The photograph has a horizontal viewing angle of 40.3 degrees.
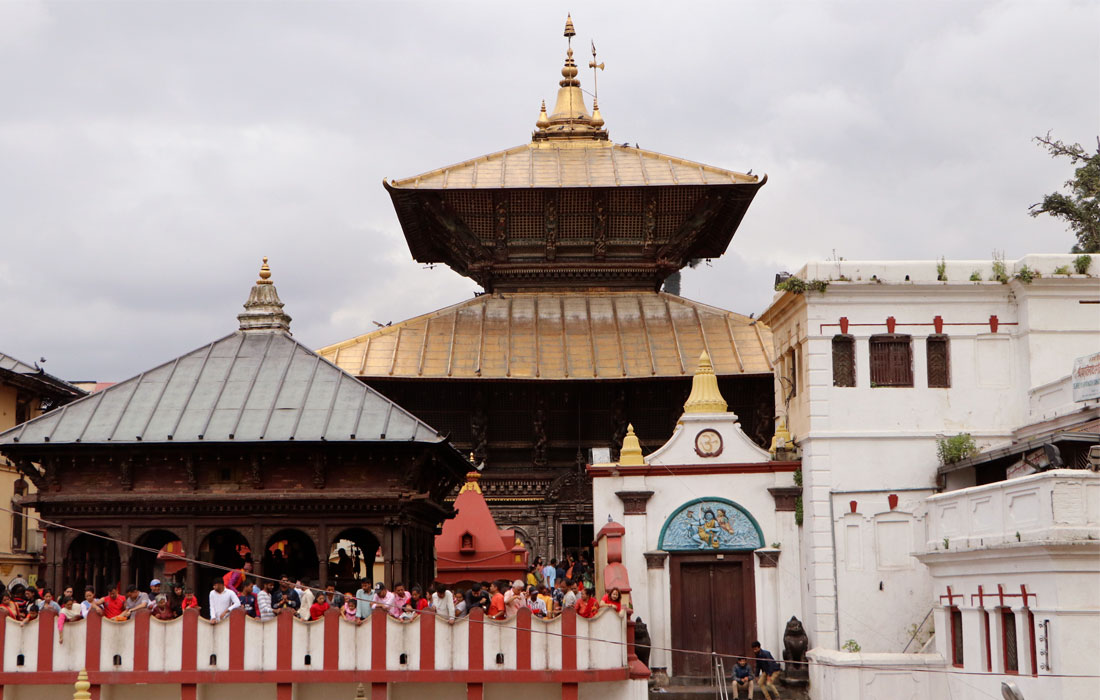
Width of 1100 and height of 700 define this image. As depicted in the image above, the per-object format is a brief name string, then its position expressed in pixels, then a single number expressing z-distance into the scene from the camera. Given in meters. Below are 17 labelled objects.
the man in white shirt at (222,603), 28.86
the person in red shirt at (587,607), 29.05
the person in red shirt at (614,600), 29.23
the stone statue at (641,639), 34.16
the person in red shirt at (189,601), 29.23
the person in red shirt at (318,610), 29.05
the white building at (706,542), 35.75
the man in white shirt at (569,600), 29.25
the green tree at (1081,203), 49.97
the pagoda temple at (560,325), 44.84
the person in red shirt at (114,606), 29.05
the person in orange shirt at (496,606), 29.03
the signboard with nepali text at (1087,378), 31.23
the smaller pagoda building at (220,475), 31.61
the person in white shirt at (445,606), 29.03
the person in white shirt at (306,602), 28.88
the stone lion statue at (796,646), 34.78
